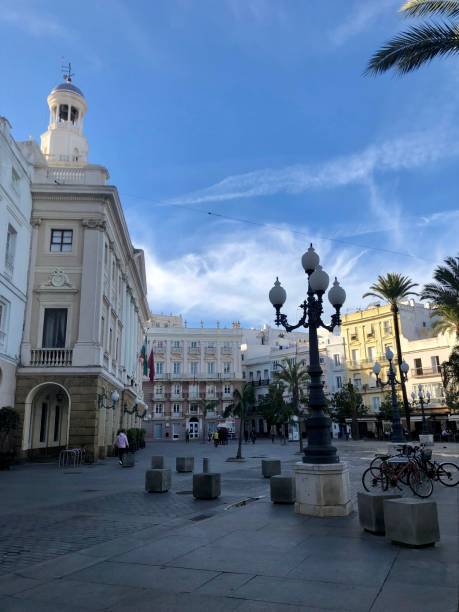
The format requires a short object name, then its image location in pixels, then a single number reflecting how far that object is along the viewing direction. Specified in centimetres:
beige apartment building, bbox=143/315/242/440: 8156
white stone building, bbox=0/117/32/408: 2381
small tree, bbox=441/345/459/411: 3500
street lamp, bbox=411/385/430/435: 5589
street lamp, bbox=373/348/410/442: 2073
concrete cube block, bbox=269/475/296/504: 1038
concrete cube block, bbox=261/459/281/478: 1645
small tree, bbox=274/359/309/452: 4408
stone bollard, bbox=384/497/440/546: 636
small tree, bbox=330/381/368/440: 6000
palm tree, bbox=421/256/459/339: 3397
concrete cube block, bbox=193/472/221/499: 1180
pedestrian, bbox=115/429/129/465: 2430
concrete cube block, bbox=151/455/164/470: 1834
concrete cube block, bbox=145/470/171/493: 1334
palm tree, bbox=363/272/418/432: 3903
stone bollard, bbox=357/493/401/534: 713
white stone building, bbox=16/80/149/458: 2538
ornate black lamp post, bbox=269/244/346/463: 941
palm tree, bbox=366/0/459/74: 1216
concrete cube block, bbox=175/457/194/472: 1956
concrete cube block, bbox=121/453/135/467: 2295
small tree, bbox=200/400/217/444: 7950
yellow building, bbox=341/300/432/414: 6525
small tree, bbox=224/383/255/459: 2991
